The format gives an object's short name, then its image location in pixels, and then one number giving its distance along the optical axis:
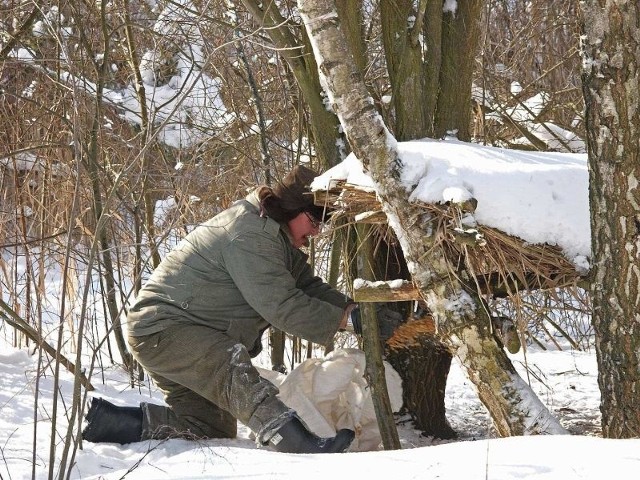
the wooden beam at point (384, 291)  6.45
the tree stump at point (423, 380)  8.10
